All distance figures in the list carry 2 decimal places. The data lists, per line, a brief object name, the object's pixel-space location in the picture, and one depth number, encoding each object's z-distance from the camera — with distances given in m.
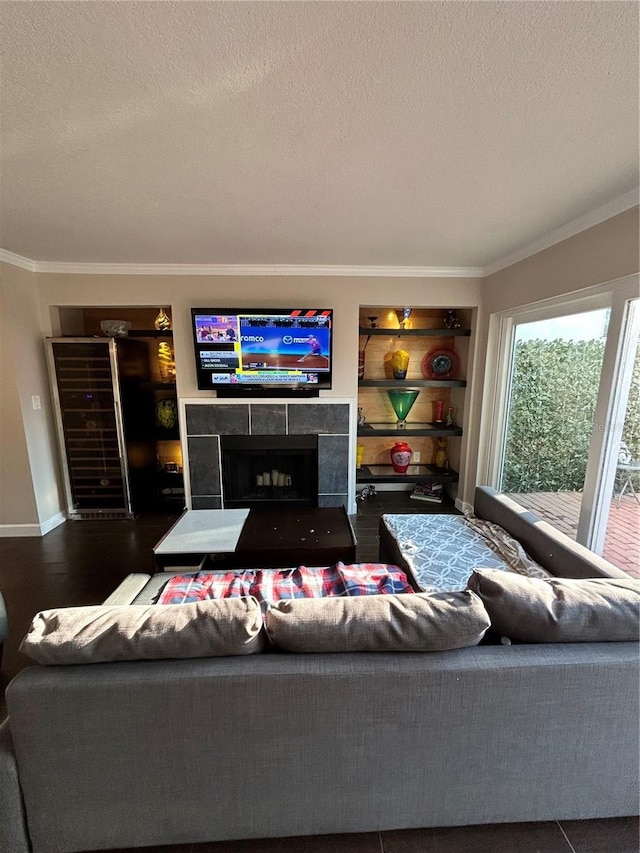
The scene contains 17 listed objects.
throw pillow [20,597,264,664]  0.98
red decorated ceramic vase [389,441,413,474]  3.97
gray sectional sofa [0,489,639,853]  0.98
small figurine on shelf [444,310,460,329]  3.86
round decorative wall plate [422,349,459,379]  4.04
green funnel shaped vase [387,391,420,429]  3.96
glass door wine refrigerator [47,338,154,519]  3.38
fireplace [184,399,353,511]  3.51
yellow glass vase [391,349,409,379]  3.84
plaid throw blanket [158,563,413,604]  1.73
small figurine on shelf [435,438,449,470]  4.21
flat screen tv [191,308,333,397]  3.34
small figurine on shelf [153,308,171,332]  3.69
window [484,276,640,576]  2.09
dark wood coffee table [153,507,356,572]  2.26
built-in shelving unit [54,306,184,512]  3.65
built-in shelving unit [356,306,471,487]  3.81
